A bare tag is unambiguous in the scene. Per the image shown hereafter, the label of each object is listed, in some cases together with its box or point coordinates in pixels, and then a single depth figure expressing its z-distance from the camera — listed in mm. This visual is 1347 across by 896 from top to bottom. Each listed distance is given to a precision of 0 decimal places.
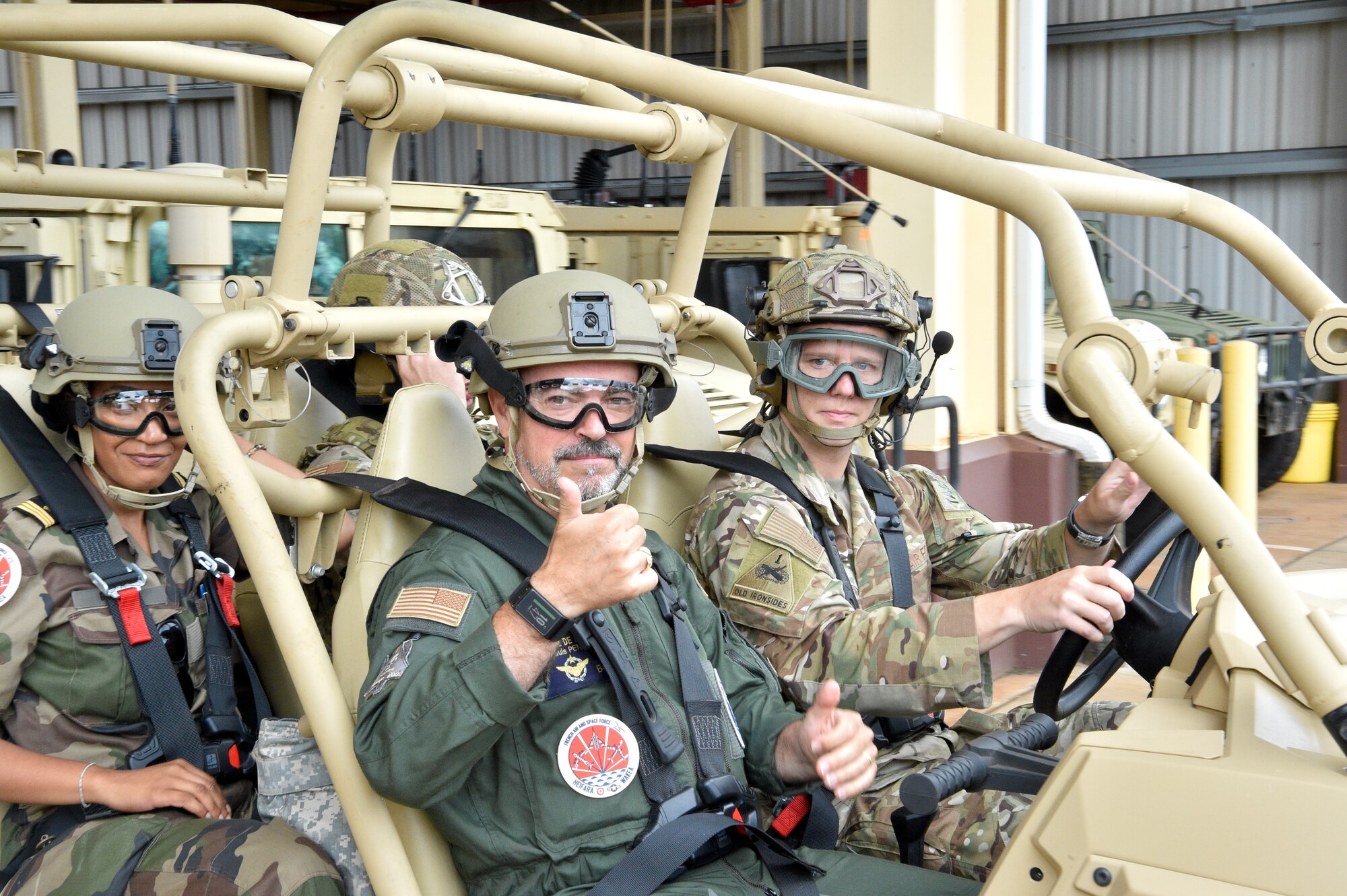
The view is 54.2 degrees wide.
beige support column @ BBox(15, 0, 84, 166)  5148
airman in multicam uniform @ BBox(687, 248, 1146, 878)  2115
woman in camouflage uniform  1927
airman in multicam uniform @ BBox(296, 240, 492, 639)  2713
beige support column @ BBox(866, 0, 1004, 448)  5035
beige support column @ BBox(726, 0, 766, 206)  7785
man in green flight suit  1650
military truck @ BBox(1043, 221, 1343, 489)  7539
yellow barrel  9641
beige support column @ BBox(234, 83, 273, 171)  9461
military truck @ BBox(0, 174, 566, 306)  3967
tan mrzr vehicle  1419
